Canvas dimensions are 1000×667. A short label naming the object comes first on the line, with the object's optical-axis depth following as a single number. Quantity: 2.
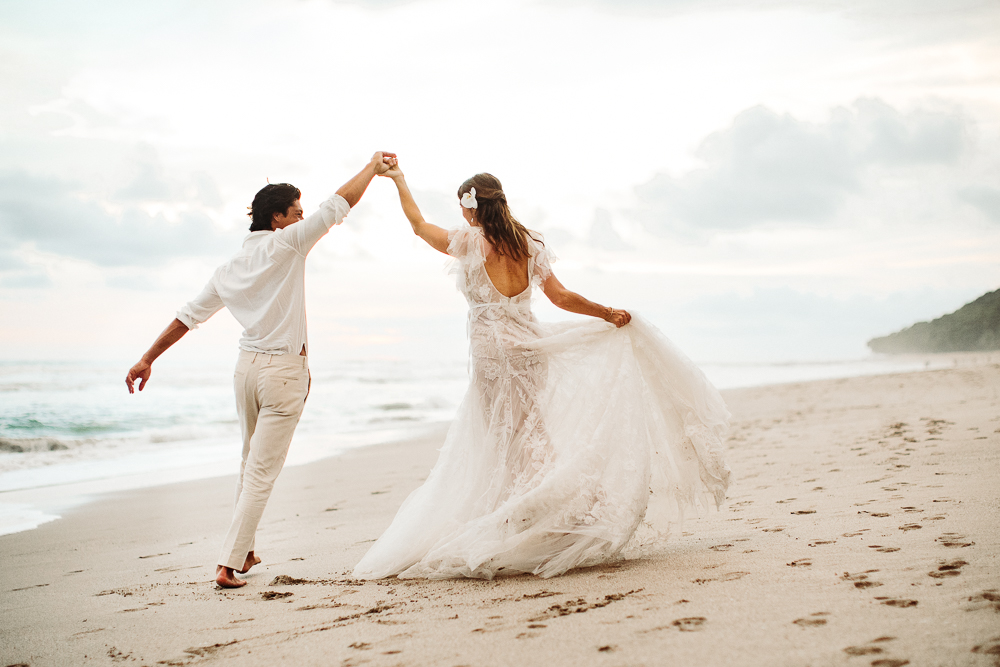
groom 3.86
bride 3.69
